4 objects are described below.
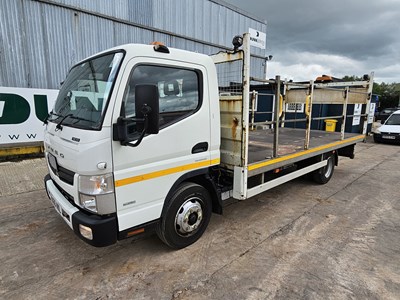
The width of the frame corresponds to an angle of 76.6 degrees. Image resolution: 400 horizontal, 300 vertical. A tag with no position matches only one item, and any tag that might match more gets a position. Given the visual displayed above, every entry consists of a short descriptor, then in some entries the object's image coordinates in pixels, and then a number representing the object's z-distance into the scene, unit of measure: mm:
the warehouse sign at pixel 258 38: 14685
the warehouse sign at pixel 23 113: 6828
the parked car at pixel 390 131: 11488
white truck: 2172
